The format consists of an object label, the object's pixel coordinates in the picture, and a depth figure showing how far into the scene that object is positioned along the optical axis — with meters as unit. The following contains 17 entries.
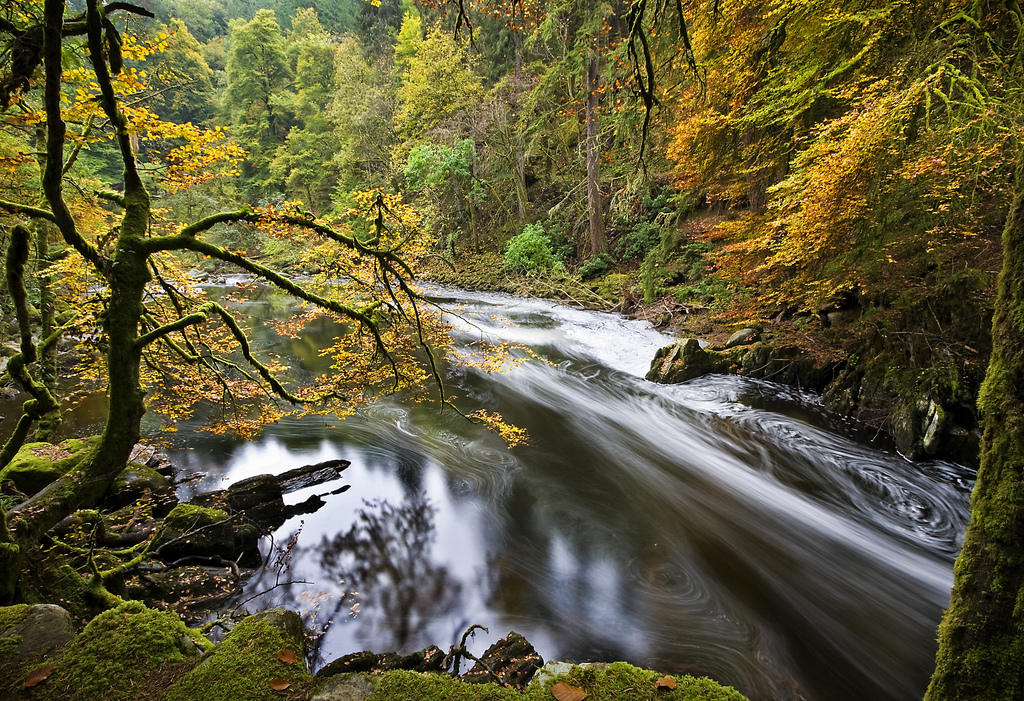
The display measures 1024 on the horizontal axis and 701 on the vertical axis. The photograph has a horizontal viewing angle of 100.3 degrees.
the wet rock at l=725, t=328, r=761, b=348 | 9.11
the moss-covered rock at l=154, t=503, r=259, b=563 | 4.39
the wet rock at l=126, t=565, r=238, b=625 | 3.73
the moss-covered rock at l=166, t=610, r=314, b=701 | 1.61
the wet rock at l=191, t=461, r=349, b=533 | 5.27
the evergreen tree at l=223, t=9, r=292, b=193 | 31.84
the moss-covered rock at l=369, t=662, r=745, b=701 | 1.55
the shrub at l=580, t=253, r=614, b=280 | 15.83
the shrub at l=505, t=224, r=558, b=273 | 17.16
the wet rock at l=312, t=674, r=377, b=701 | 1.62
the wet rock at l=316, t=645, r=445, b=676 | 2.73
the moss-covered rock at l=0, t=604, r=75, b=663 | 1.69
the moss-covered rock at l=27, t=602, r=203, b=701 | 1.58
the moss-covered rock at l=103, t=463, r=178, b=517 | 5.26
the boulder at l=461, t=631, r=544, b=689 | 2.83
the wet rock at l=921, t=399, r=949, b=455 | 5.53
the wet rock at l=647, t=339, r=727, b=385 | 8.91
